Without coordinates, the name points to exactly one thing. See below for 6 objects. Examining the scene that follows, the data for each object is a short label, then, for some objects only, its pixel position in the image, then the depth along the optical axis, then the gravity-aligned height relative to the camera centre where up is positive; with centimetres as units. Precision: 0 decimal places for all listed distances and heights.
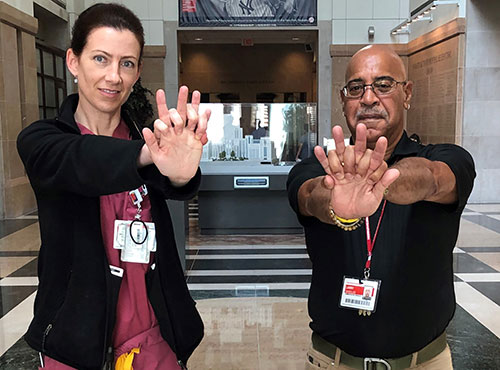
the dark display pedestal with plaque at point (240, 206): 745 -107
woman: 121 -22
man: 154 -36
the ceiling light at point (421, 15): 1009 +252
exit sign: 1442 +260
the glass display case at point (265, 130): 1077 +8
